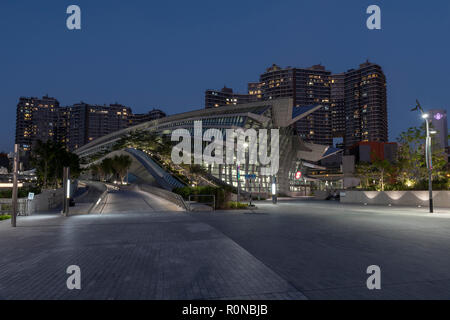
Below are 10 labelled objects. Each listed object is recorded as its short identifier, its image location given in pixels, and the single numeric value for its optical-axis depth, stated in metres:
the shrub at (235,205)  23.29
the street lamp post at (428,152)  19.99
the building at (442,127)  101.90
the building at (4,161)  142.64
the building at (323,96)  184.62
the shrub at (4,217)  15.40
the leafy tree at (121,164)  63.91
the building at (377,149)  96.25
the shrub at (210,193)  23.08
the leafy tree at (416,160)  29.70
